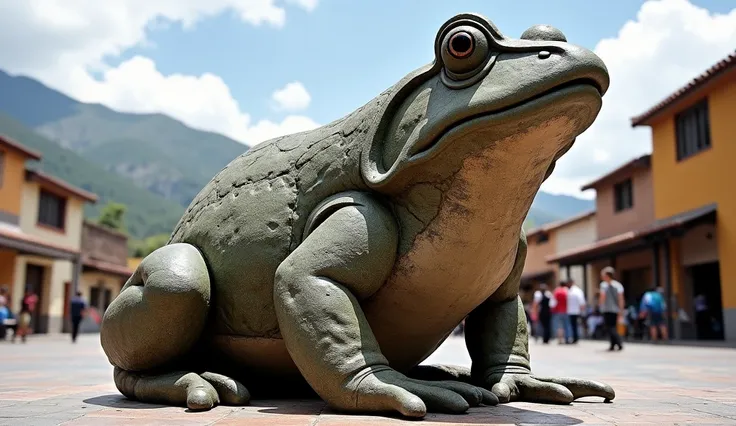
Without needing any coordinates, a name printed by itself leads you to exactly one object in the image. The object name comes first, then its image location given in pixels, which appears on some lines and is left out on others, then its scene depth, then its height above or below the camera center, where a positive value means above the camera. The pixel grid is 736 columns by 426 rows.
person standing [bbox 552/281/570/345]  15.77 +0.02
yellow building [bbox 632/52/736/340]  16.53 +3.53
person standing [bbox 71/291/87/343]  16.99 -0.08
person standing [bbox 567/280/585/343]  15.56 +0.13
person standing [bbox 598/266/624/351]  12.12 +0.13
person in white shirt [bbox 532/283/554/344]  15.82 +0.04
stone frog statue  2.81 +0.26
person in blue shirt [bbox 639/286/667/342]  16.52 +0.08
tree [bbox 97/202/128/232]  60.25 +8.10
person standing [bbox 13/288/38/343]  17.56 -0.09
